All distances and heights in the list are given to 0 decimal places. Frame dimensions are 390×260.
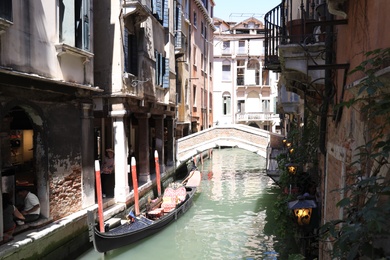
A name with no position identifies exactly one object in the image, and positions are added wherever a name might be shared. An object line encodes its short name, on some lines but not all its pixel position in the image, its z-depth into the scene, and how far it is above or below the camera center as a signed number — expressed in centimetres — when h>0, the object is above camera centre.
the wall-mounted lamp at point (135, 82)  938 +82
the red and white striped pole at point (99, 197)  698 -144
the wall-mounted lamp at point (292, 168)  642 -85
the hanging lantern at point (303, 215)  416 -105
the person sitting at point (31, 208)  610 -139
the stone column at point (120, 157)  912 -92
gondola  669 -215
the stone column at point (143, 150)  1130 -96
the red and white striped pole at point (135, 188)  870 -156
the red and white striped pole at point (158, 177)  1095 -169
